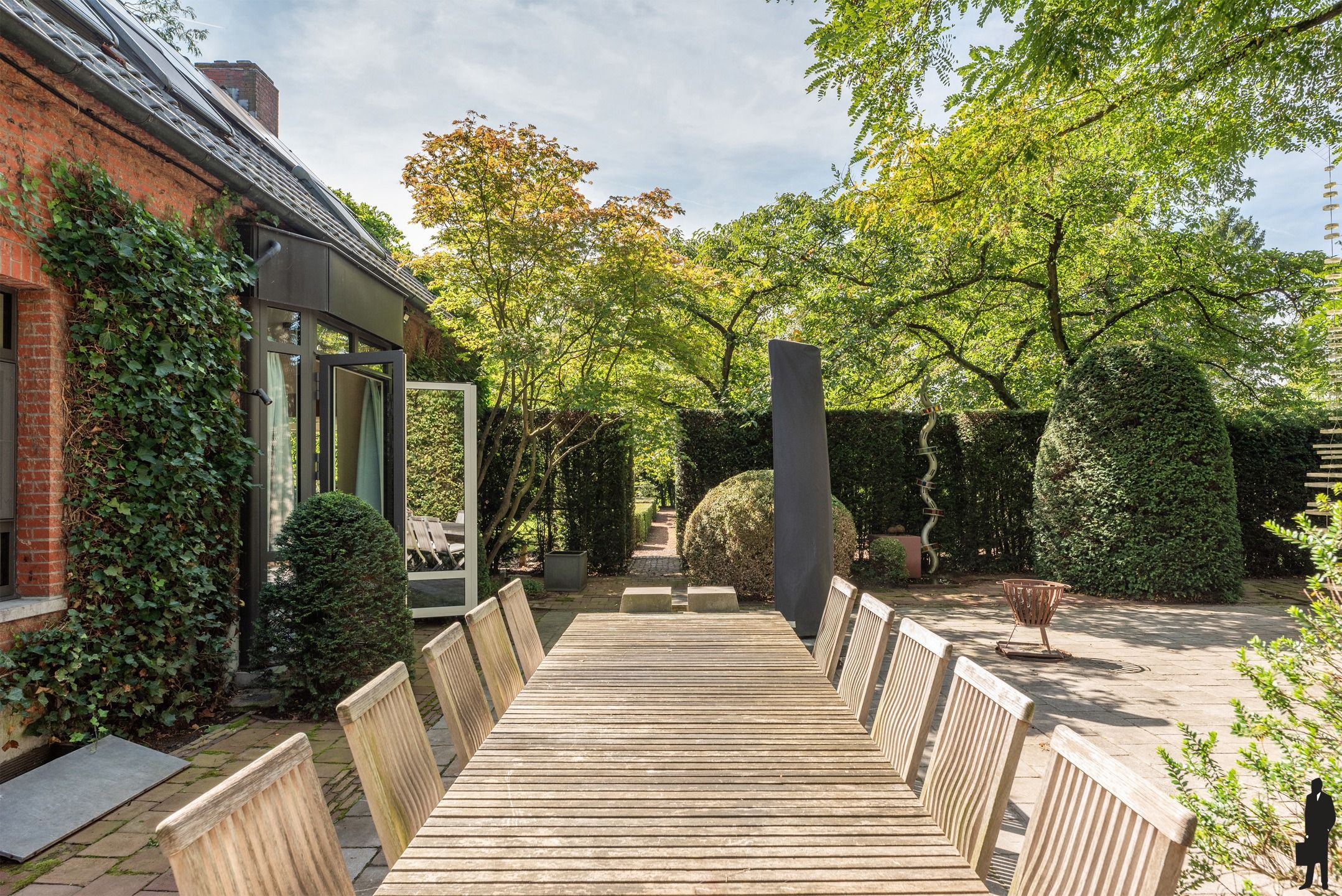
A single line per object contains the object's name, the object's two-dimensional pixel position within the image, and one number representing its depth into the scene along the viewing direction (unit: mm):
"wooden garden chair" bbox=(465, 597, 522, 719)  2977
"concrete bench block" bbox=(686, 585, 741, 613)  4527
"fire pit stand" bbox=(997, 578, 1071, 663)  6016
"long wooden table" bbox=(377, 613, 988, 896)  1396
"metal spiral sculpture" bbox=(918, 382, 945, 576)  10422
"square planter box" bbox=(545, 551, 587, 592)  9547
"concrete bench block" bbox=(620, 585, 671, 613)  4492
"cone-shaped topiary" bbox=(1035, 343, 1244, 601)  8383
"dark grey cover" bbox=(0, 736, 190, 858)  2943
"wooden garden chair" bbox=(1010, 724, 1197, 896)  1185
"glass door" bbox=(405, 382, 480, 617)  7715
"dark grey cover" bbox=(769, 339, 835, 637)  5383
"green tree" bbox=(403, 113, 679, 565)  7227
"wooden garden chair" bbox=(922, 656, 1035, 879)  1756
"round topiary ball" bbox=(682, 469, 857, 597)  8594
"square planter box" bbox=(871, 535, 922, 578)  10250
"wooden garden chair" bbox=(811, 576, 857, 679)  3459
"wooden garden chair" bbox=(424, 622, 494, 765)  2371
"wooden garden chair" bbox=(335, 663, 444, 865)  1720
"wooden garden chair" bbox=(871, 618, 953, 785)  2293
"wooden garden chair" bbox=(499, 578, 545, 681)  3508
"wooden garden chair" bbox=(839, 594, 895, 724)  2836
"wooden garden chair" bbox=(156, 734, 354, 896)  1183
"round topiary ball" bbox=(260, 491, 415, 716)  4430
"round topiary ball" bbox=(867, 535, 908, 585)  10008
